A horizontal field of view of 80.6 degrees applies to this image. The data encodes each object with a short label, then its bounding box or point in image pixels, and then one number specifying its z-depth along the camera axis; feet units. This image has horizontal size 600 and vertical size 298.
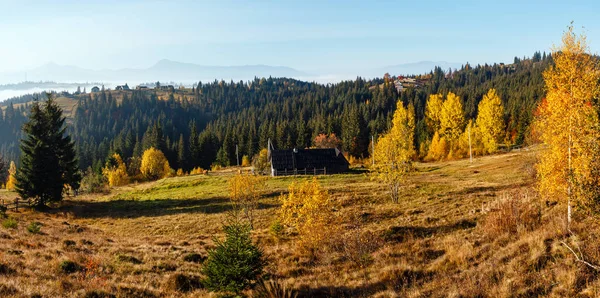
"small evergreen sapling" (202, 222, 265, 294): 42.80
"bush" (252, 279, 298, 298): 38.24
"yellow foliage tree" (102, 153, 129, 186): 282.77
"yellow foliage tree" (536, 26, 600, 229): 53.42
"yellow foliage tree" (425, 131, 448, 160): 267.18
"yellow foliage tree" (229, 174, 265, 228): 107.04
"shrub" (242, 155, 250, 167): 343.50
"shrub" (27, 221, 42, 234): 83.69
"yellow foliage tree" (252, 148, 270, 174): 242.99
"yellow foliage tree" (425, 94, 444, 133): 305.32
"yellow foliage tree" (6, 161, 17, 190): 412.89
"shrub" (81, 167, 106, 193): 212.07
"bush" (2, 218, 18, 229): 86.46
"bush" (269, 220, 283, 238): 88.02
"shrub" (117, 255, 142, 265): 61.97
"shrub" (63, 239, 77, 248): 70.55
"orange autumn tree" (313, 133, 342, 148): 332.39
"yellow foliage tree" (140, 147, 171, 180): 284.61
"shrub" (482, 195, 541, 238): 57.77
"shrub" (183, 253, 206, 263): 68.18
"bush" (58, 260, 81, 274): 51.26
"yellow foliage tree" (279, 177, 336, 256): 65.77
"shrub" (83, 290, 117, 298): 40.99
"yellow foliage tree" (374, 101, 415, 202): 110.73
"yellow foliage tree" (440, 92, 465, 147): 262.06
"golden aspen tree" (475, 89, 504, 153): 223.51
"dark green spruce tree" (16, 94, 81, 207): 133.80
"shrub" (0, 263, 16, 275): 45.06
